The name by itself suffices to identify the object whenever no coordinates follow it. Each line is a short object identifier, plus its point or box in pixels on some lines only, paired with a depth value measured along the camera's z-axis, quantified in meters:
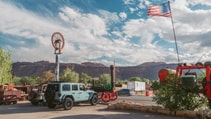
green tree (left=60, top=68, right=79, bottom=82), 96.01
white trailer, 57.59
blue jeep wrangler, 19.17
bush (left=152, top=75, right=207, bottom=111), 15.19
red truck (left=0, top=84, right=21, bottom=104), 24.39
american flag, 19.98
